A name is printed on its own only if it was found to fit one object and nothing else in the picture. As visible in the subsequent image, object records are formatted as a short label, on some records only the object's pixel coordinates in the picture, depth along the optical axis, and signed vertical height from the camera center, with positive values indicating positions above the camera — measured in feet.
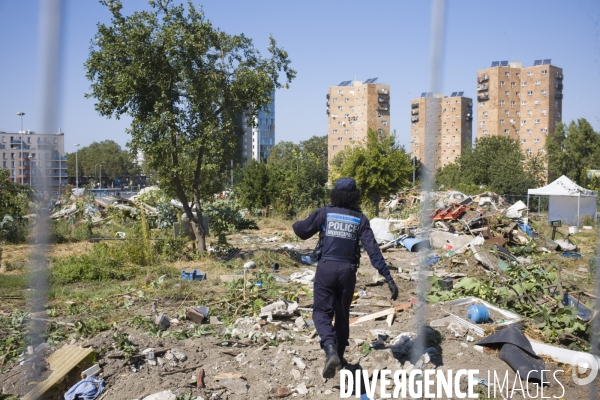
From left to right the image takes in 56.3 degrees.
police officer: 16.05 -2.18
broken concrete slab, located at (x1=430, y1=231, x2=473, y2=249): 53.21 -5.43
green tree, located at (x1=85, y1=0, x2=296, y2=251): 39.91 +7.08
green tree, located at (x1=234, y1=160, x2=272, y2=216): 92.79 -1.40
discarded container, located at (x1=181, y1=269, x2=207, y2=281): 35.45 -6.02
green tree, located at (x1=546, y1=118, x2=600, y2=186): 133.69 +8.04
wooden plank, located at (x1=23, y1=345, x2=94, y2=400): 15.41 -5.40
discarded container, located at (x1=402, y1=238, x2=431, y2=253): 52.75 -5.89
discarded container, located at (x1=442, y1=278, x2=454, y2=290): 29.13 -5.37
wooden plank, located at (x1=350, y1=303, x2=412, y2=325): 22.94 -5.51
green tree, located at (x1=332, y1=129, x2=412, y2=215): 79.51 +2.24
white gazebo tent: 80.48 -2.41
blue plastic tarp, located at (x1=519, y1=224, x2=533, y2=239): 58.76 -4.86
